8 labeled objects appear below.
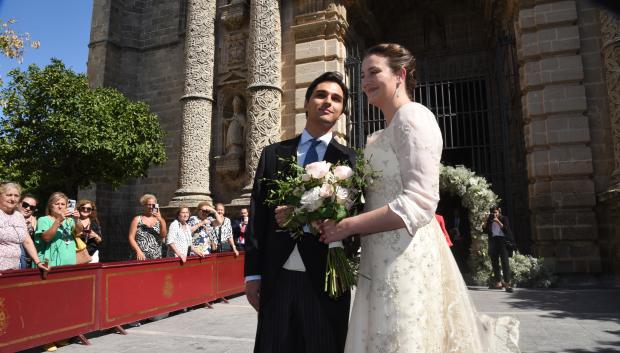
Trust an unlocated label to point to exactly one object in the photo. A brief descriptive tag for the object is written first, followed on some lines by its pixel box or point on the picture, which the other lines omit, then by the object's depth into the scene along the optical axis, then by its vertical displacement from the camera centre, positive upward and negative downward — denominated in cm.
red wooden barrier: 465 -77
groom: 210 -14
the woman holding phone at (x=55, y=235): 579 +5
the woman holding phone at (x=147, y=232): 712 +9
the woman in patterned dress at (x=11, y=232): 517 +8
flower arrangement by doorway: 930 -15
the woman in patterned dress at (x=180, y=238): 754 -1
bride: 186 -6
